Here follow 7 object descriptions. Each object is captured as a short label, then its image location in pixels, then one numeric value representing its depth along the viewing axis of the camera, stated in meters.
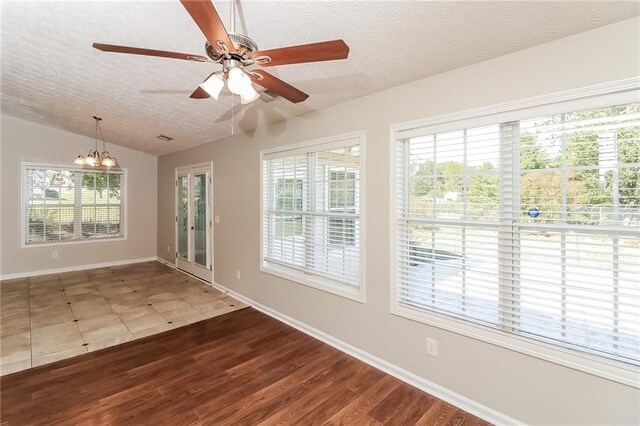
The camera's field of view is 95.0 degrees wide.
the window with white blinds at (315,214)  2.96
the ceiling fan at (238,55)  1.24
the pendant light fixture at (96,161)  4.37
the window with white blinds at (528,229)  1.64
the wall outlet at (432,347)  2.31
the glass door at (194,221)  5.14
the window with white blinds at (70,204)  5.61
